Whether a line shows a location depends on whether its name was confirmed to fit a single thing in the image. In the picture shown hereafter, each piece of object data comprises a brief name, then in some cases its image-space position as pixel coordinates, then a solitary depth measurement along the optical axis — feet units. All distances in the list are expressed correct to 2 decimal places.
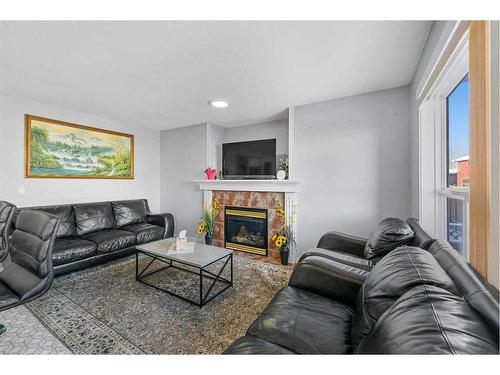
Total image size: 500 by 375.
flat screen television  11.63
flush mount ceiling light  9.91
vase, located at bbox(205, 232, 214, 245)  12.72
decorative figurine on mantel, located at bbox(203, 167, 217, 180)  13.09
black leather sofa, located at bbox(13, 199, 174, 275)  8.55
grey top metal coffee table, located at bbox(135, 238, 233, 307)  6.82
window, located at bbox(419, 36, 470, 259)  4.74
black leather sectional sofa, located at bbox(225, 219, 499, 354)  1.97
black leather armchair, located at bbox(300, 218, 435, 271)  5.19
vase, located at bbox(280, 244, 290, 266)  10.17
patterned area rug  5.10
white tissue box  7.79
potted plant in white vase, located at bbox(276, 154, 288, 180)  10.99
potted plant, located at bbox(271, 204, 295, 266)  10.21
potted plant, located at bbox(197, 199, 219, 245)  12.73
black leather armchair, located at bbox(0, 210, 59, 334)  4.09
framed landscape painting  9.88
